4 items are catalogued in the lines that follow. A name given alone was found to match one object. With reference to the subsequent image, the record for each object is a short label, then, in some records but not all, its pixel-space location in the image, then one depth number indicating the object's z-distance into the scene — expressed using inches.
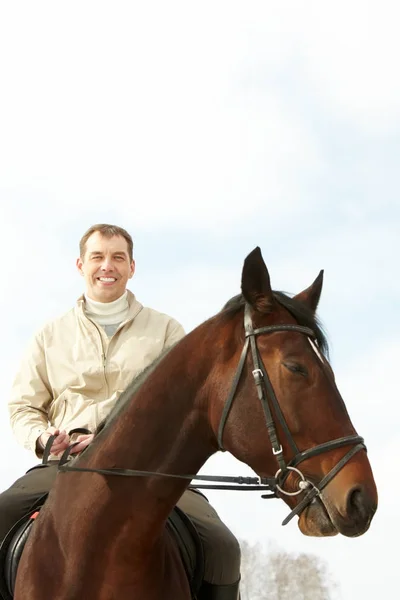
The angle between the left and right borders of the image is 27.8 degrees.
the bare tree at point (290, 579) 1521.9
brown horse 204.4
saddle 244.2
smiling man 255.0
